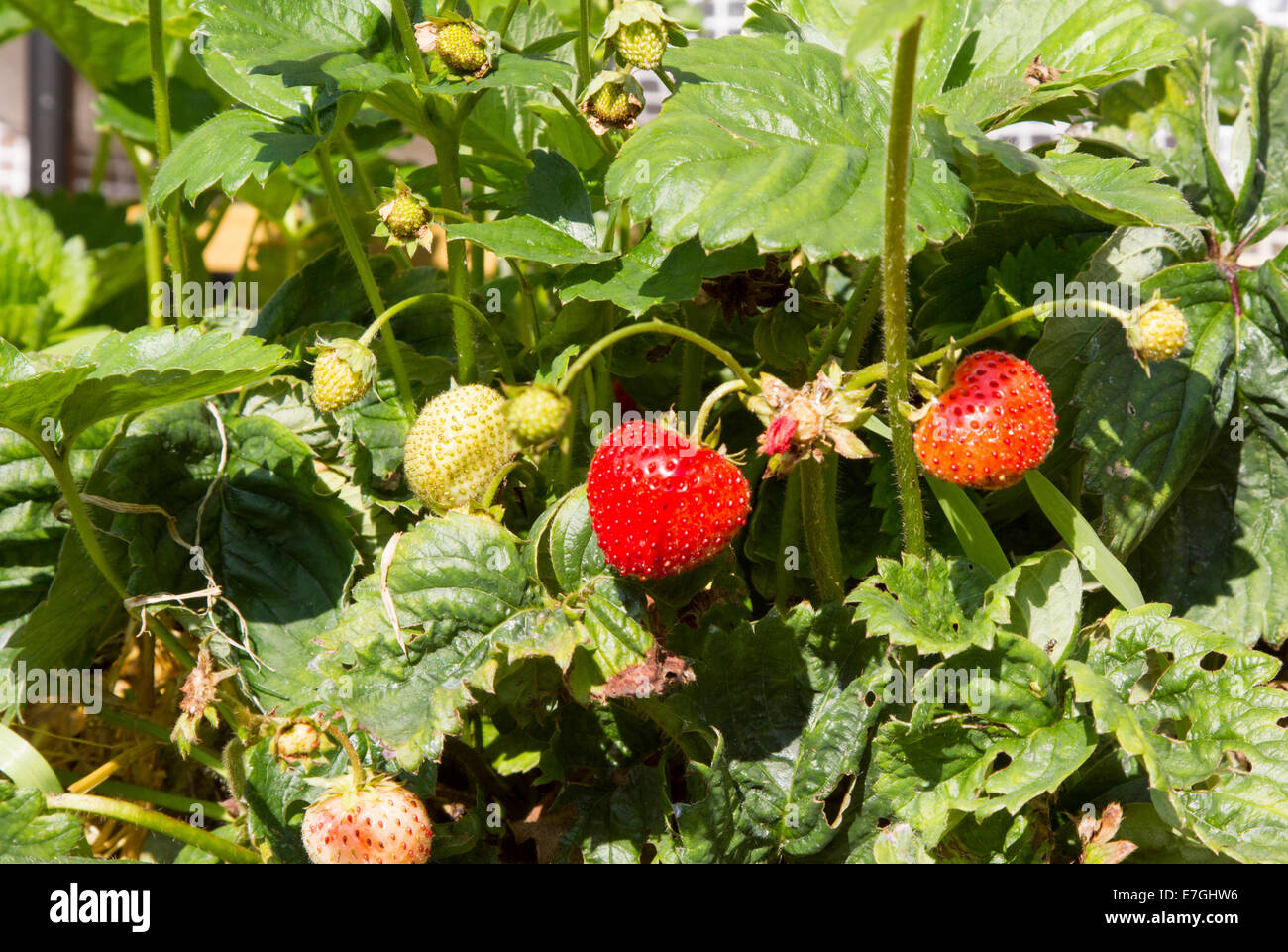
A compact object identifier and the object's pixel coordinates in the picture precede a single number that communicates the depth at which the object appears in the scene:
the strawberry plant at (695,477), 0.61
